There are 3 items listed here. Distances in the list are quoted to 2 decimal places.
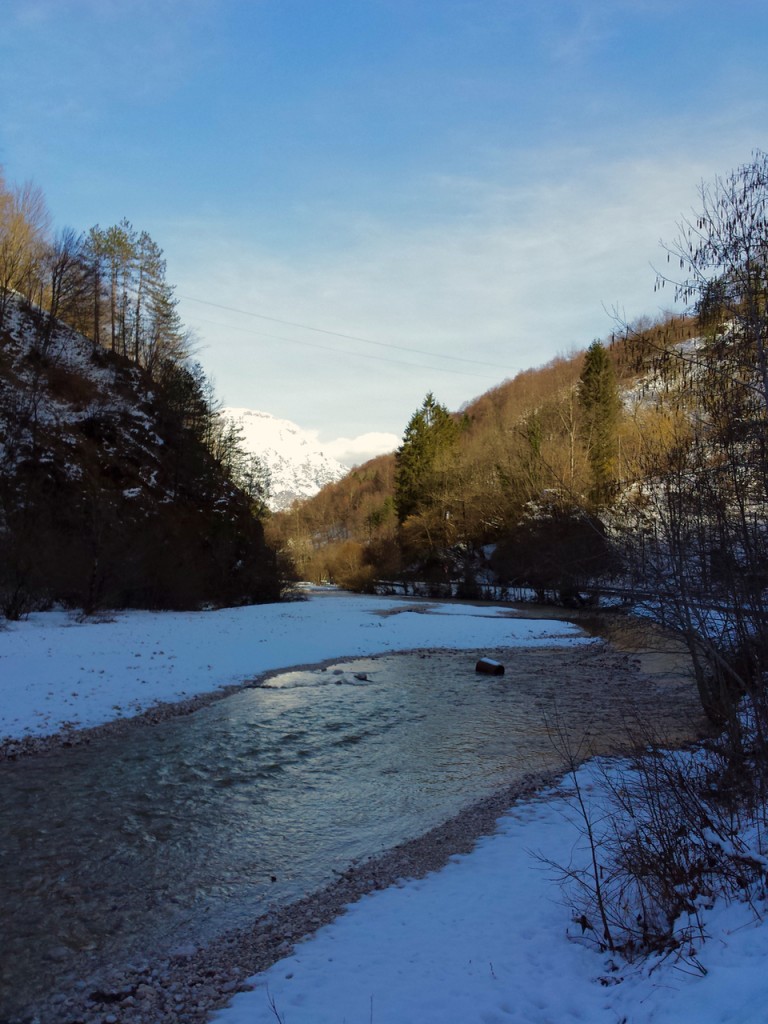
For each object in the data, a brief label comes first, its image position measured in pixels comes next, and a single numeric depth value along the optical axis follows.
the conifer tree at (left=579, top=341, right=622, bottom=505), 44.66
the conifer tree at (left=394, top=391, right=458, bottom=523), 71.56
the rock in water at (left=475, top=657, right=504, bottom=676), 20.30
